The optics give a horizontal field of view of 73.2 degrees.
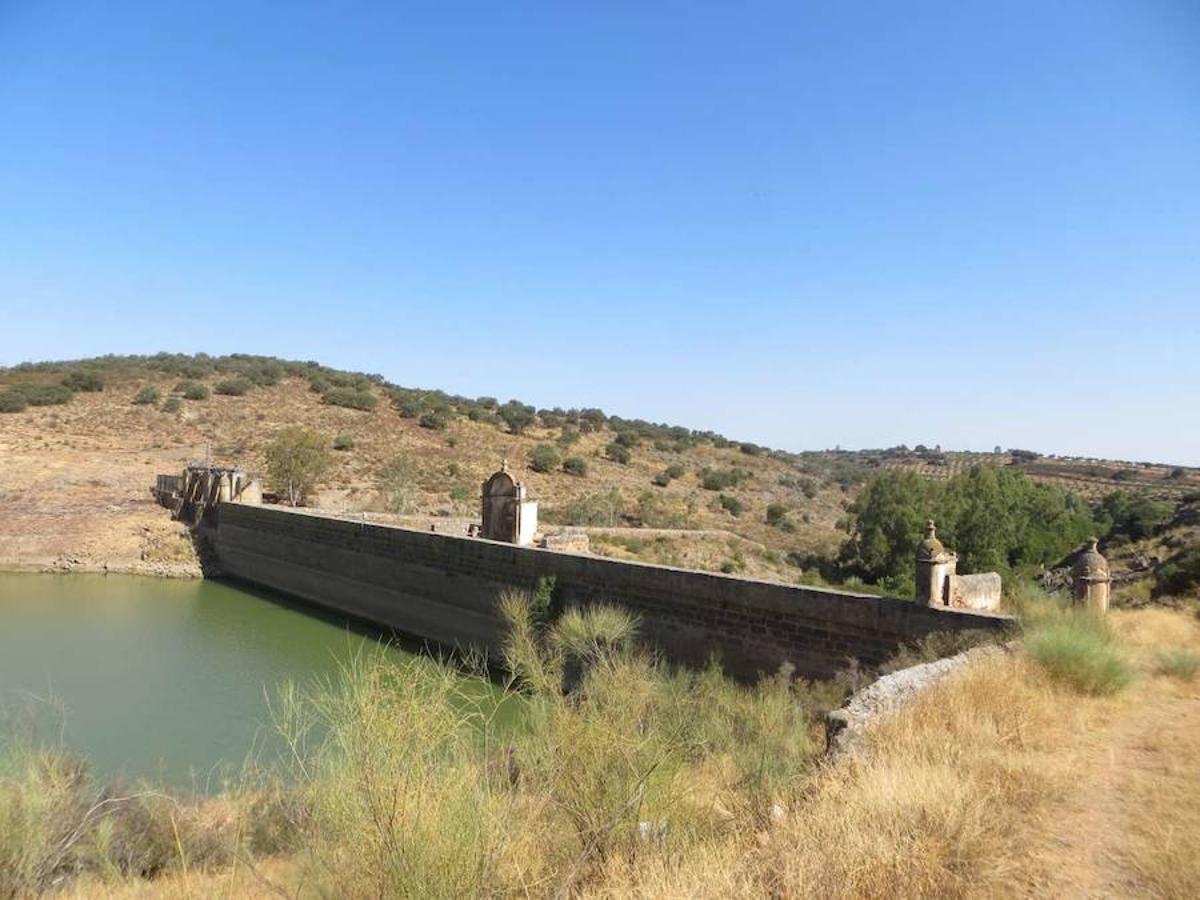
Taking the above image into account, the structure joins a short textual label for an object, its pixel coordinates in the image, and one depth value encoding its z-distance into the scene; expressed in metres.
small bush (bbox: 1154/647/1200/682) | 7.55
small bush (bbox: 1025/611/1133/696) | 6.87
